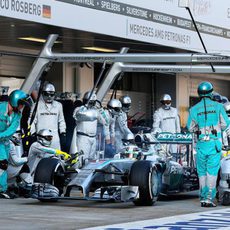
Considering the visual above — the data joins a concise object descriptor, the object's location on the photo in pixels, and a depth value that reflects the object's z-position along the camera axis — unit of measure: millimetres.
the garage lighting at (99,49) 22534
